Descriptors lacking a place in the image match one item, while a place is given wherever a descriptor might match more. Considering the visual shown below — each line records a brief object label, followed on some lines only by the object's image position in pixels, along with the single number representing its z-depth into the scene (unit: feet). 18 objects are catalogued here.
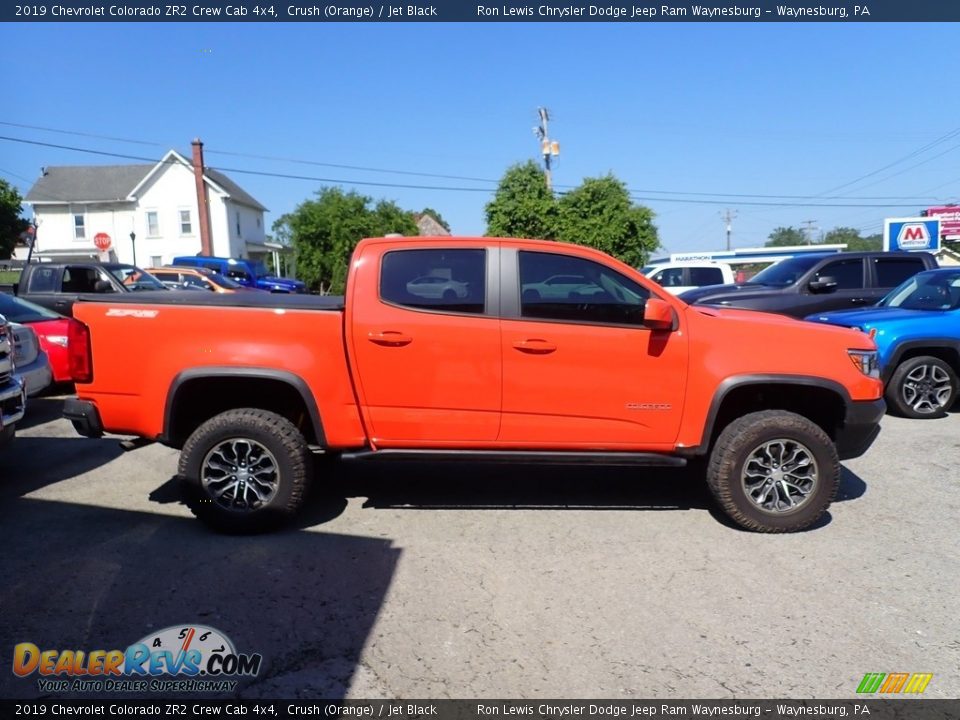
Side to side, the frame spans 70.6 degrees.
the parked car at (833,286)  33.04
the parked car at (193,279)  67.41
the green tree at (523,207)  91.30
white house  135.33
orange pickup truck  13.99
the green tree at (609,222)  87.56
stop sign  66.18
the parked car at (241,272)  91.50
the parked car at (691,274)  51.55
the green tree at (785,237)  291.58
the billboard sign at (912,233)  84.79
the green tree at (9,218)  121.80
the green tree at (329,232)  113.39
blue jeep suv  24.26
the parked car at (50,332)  26.71
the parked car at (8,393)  16.74
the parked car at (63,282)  35.29
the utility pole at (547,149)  107.24
